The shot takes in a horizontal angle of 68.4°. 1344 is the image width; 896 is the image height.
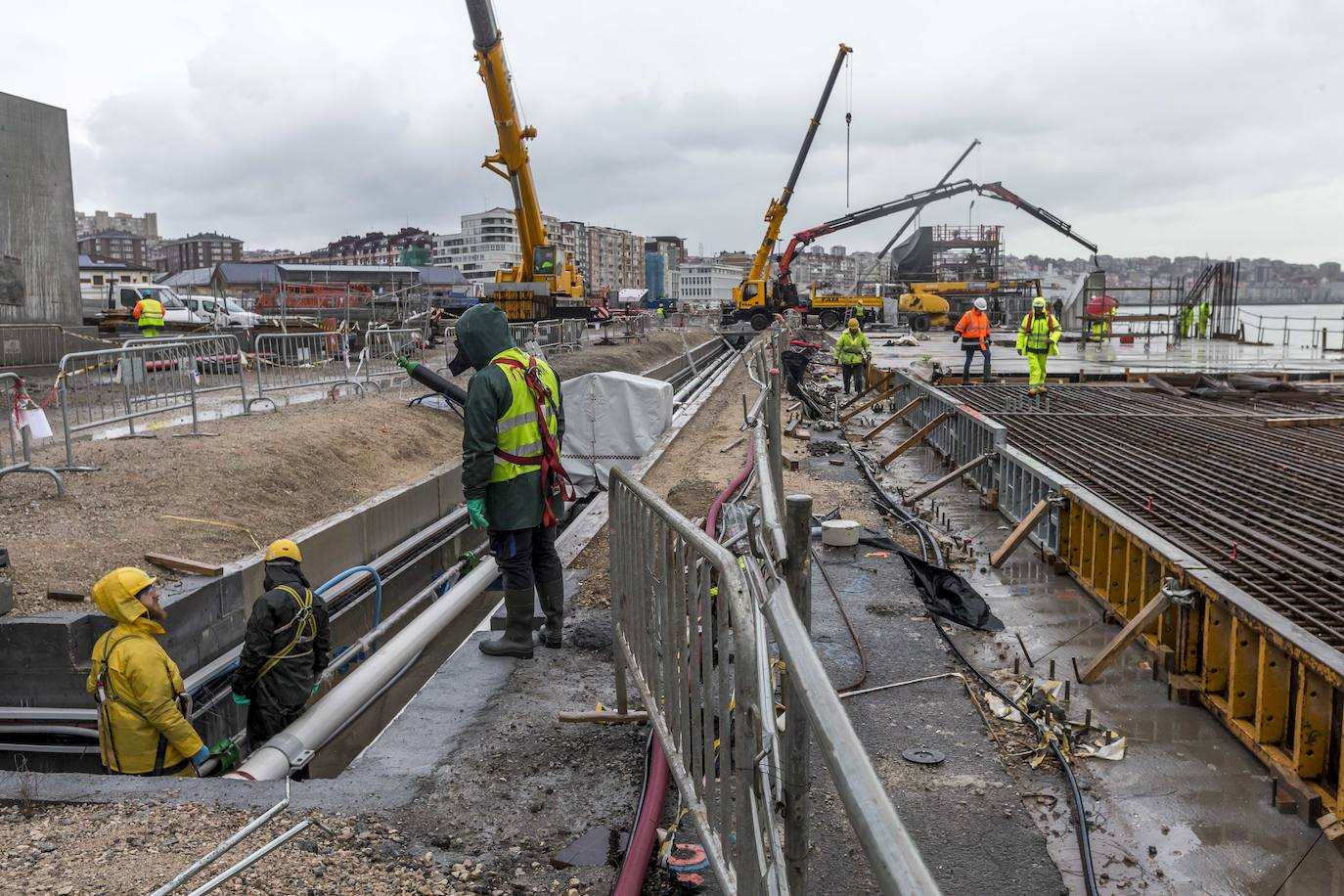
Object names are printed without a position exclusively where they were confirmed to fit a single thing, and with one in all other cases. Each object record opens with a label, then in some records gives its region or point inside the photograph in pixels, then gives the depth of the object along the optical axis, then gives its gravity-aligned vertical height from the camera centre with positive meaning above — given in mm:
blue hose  7340 -1852
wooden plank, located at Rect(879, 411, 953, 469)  12641 -1426
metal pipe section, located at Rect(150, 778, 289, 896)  3105 -1714
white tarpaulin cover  13000 -1193
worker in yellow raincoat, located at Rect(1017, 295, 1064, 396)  14773 -245
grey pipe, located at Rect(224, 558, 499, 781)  5160 -2214
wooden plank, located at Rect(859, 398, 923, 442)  14938 -1457
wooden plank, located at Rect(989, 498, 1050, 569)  7860 -1652
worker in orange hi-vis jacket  17219 -54
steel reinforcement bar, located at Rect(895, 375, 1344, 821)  4496 -1407
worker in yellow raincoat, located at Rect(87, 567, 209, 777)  5070 -1805
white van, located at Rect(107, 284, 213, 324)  25172 +855
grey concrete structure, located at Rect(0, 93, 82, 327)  18172 +2230
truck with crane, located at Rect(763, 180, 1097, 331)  40344 +1839
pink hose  3166 -1721
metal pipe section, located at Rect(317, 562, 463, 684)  7328 -2371
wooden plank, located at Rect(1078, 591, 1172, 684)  5555 -1724
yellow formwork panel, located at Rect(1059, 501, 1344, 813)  4367 -1752
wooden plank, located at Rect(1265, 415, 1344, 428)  11922 -1176
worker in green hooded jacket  4973 -676
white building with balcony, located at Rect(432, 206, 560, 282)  162250 +15575
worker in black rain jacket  5727 -1853
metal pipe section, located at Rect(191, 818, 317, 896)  3092 -1736
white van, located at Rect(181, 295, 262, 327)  26922 +615
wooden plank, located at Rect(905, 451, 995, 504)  10172 -1516
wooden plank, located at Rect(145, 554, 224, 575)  7191 -1676
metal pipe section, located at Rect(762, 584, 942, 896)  1344 -699
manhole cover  4469 -1948
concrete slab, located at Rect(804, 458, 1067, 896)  3631 -1956
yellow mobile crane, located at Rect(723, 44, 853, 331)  39875 +2024
